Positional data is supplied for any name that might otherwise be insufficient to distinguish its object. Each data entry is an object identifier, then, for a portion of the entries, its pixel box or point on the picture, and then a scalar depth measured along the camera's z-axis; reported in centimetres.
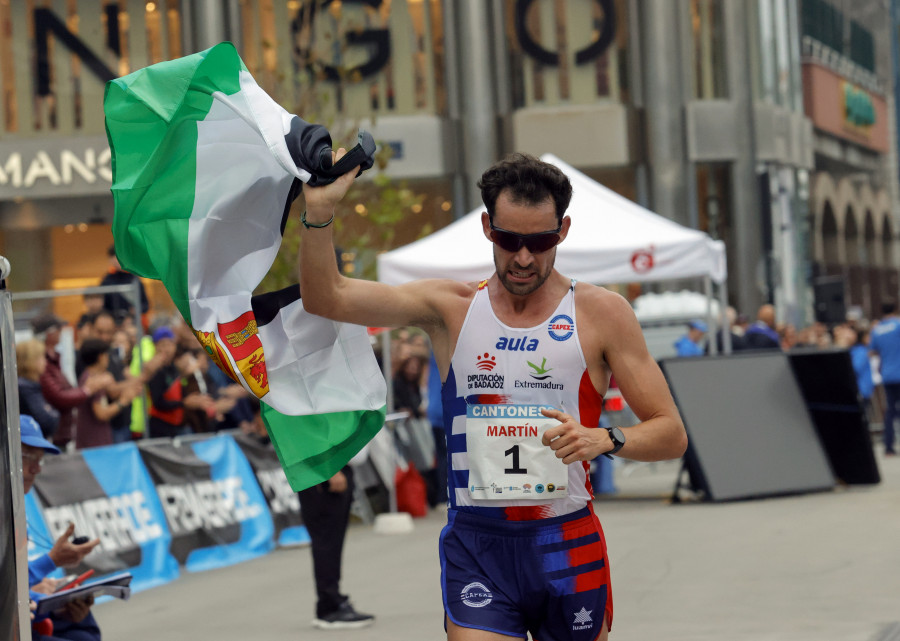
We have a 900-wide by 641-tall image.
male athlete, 851
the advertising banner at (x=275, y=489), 2625
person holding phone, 1098
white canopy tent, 2844
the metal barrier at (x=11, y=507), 693
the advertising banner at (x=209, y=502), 2348
